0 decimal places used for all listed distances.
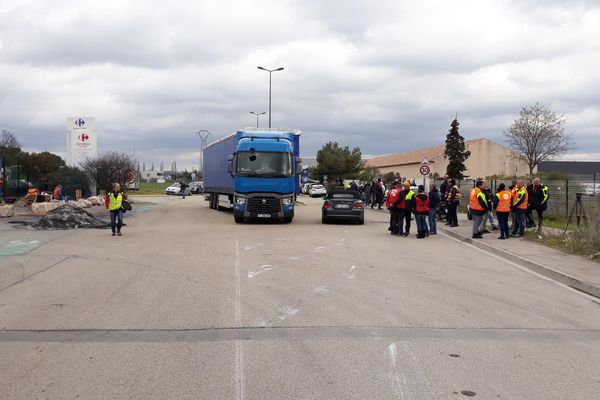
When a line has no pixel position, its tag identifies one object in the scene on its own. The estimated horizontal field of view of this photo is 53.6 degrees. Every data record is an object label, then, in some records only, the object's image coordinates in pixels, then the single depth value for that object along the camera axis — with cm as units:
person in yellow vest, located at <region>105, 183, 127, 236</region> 1789
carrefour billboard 5362
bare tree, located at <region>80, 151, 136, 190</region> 4478
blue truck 2216
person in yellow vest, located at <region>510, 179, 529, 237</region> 1692
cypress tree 7000
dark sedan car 2291
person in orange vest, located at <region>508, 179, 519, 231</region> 1731
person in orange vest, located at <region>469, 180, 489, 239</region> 1714
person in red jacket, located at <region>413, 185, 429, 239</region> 1798
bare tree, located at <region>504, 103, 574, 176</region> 5250
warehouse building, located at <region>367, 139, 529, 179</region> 7869
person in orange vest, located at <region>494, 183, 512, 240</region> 1688
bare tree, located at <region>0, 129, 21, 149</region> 6438
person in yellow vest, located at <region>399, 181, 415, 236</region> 1844
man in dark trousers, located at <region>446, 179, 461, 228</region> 2095
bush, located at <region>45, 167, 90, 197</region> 3991
